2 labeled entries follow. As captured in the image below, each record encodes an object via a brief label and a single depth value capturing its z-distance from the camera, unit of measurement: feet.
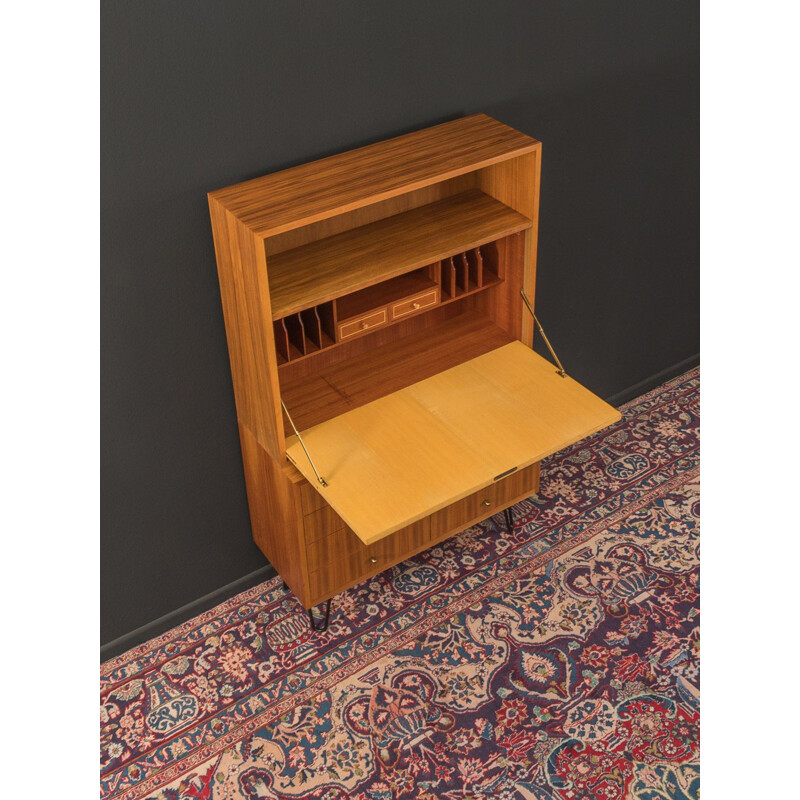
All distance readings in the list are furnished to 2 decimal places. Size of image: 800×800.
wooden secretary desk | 9.41
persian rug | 10.39
